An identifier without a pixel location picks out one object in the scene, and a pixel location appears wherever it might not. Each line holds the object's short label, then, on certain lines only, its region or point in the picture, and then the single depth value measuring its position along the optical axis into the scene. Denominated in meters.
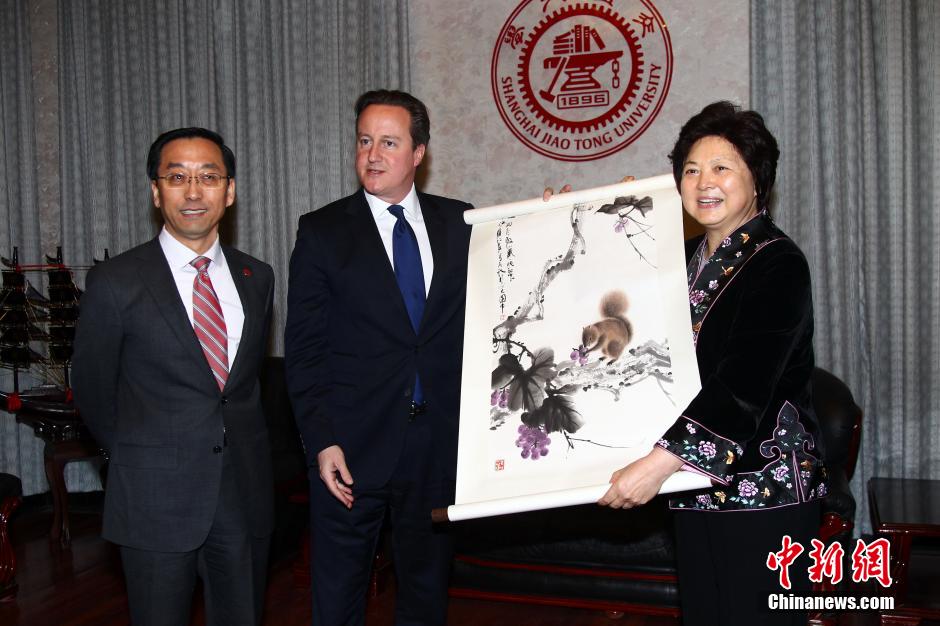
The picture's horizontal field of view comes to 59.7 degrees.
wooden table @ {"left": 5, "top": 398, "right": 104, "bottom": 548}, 4.35
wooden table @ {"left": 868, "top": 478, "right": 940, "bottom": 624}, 2.96
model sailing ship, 4.43
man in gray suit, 1.94
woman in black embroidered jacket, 1.62
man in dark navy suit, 2.11
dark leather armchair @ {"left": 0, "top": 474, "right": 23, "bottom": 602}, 3.57
